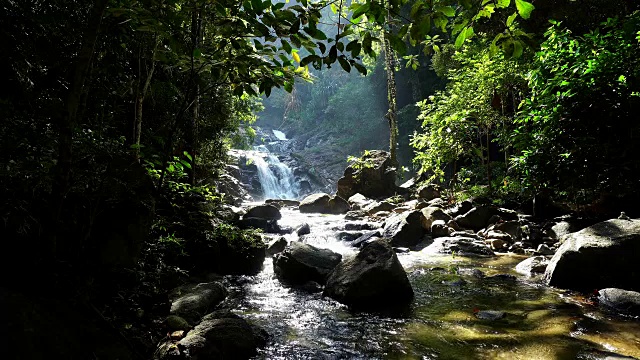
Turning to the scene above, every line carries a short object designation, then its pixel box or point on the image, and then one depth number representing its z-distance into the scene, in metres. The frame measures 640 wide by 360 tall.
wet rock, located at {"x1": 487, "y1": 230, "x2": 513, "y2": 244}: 8.91
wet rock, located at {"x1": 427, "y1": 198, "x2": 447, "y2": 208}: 13.51
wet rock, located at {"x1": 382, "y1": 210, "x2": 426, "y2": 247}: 10.10
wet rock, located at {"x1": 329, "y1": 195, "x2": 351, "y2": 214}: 17.92
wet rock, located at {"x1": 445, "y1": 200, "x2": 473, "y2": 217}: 11.94
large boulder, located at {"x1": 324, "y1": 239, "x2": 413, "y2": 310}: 5.18
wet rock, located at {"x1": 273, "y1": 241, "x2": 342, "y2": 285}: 6.54
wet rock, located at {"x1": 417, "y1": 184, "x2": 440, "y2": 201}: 16.42
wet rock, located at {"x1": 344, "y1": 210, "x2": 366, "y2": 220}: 15.28
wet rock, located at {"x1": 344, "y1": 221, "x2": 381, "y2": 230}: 12.55
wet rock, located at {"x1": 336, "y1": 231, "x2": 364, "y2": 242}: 11.30
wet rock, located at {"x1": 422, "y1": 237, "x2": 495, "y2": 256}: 8.45
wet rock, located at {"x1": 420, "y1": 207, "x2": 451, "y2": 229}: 11.13
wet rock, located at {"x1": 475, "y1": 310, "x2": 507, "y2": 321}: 4.51
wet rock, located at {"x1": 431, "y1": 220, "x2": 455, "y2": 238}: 10.33
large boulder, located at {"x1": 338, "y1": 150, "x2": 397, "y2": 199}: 19.68
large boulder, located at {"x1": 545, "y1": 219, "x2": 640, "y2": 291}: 4.85
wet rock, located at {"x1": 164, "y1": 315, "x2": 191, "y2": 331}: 3.70
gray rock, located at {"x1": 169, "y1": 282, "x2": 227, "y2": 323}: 4.37
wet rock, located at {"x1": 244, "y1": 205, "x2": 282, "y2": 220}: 13.89
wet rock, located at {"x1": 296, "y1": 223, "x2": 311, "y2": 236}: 12.33
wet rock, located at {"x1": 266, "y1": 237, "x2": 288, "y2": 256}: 9.23
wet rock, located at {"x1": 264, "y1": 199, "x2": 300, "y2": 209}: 21.25
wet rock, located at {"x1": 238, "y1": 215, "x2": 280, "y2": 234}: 12.43
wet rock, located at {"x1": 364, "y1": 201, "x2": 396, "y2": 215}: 15.48
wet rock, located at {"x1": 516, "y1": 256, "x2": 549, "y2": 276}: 6.45
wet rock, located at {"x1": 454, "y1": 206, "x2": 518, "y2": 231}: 10.64
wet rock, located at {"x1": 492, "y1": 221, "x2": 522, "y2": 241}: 9.18
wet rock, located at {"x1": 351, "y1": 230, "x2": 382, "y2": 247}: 10.53
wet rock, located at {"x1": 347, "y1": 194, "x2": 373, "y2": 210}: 17.82
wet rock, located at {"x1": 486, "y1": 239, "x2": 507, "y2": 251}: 8.63
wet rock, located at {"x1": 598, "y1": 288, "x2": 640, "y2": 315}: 4.26
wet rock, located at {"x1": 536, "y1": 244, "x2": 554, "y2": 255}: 7.58
